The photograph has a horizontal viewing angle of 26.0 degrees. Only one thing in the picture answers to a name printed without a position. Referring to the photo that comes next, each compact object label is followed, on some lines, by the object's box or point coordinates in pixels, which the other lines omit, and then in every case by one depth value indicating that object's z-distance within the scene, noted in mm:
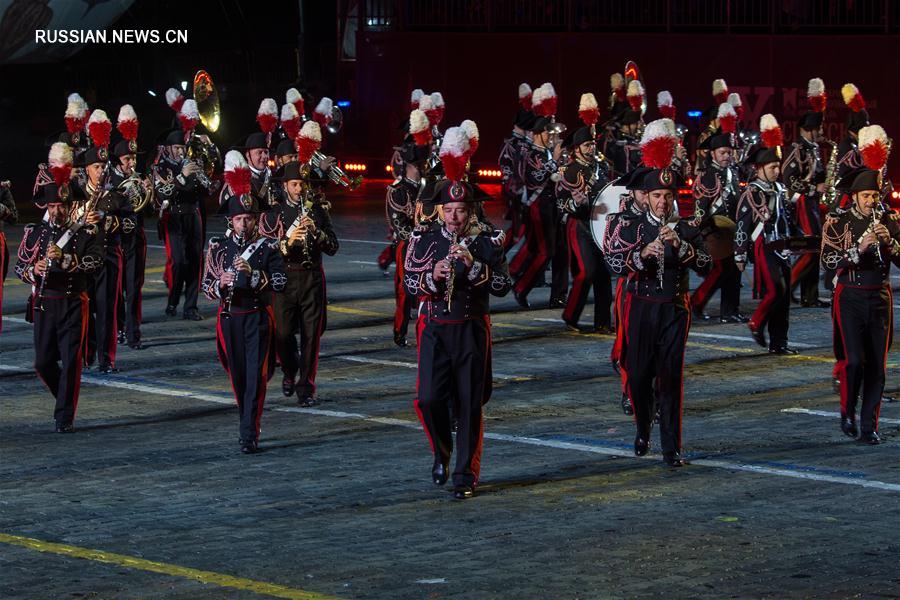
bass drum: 19531
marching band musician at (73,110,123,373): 18422
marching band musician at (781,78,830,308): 21828
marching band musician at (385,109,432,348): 19797
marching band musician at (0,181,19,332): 20047
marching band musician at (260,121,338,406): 16484
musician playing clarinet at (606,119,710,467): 13609
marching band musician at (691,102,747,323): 20844
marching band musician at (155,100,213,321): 21969
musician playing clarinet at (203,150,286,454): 14430
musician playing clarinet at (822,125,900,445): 14383
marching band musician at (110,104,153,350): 19938
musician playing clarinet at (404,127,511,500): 12781
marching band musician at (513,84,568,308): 23188
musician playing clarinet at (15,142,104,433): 15352
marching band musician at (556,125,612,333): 20500
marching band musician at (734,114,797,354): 18938
